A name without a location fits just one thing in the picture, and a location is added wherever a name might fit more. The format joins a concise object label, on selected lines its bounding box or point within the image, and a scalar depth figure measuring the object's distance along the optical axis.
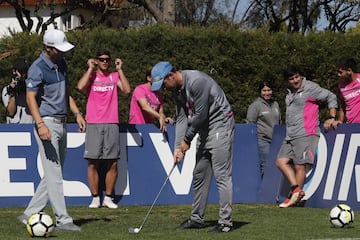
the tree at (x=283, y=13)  35.81
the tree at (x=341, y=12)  38.59
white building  38.57
